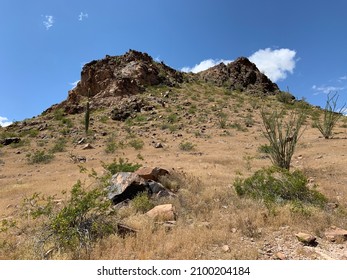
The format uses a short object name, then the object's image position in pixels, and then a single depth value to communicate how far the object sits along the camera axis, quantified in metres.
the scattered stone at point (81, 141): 22.46
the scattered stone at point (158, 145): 18.59
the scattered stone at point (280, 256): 4.52
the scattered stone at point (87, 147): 20.53
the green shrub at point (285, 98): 39.28
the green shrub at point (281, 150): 11.73
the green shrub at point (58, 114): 30.58
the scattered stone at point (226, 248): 4.71
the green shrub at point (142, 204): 6.81
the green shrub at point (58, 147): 20.47
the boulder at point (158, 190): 7.76
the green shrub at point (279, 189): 7.12
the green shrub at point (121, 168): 9.91
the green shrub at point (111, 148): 18.45
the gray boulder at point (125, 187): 7.49
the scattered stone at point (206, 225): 5.72
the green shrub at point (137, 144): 18.90
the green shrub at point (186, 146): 17.56
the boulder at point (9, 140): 24.06
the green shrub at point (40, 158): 17.39
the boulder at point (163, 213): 6.13
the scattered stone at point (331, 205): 7.02
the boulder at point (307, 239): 5.04
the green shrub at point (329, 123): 18.61
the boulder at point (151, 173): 8.70
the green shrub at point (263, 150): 13.86
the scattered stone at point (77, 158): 16.34
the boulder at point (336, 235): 5.22
